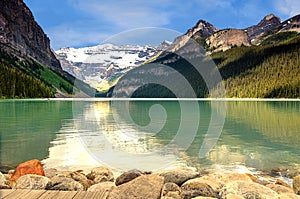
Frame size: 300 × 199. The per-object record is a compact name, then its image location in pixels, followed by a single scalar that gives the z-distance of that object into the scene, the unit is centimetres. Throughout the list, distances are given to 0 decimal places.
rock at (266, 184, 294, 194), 1243
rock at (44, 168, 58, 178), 1516
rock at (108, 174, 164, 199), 801
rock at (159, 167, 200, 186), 1304
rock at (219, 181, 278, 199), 1044
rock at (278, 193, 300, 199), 1043
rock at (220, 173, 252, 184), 1396
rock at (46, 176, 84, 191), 1147
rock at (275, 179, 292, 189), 1446
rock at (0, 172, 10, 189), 1118
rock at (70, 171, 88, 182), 1406
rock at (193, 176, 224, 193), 1215
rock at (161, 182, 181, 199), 1059
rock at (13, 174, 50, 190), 1123
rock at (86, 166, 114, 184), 1477
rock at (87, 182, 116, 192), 1188
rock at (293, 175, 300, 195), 1288
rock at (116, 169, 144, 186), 1262
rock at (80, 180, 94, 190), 1340
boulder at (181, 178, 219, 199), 1044
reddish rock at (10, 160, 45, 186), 1397
